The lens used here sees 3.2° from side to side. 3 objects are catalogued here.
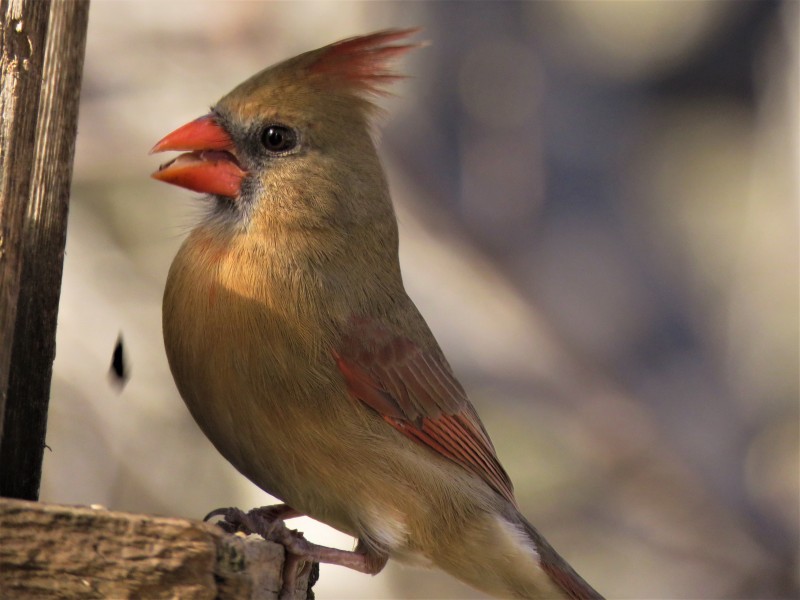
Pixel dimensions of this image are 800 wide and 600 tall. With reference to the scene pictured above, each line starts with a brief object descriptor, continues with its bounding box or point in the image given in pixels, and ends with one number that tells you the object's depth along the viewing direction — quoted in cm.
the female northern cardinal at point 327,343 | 326
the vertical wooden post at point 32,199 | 321
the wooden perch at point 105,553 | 317
